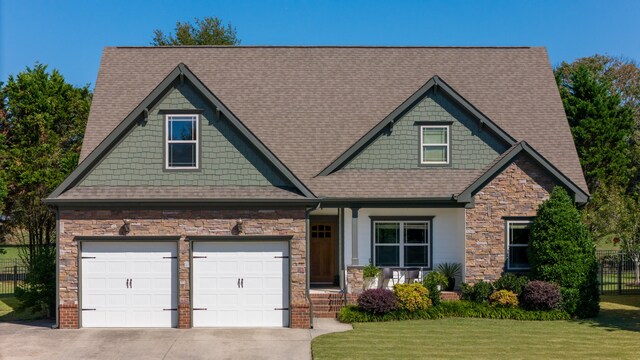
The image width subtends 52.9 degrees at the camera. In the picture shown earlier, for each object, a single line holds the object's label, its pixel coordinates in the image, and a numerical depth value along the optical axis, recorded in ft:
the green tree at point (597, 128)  126.72
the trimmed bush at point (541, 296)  62.39
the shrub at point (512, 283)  64.80
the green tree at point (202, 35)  158.10
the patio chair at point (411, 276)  68.54
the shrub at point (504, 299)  63.62
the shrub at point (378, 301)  61.46
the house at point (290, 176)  60.18
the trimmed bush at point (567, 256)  63.62
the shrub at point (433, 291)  63.62
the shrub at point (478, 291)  64.85
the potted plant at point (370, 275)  67.15
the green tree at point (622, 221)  96.78
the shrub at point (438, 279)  66.33
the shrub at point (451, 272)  68.54
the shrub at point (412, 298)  61.98
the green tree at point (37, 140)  93.04
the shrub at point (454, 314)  61.67
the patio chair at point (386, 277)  68.13
